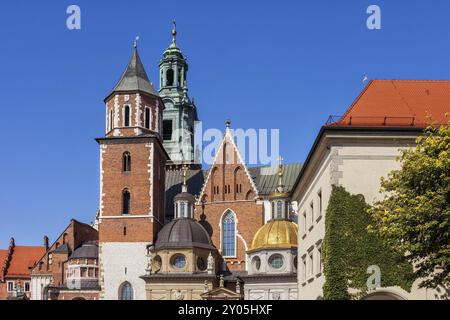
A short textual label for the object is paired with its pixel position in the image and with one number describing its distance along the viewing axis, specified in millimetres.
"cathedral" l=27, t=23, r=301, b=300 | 61281
